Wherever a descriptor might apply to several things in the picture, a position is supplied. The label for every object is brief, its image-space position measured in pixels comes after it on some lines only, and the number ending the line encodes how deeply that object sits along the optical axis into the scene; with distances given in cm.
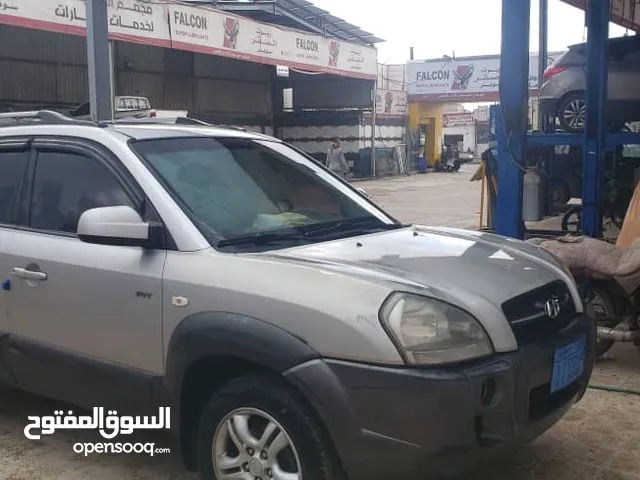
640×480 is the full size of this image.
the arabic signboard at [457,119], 5475
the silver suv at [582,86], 908
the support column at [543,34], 1230
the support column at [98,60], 823
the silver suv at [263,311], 265
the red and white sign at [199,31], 1595
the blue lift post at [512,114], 768
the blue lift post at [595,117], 805
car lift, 771
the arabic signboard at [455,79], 3434
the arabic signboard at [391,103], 3300
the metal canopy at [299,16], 2523
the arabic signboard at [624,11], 1083
